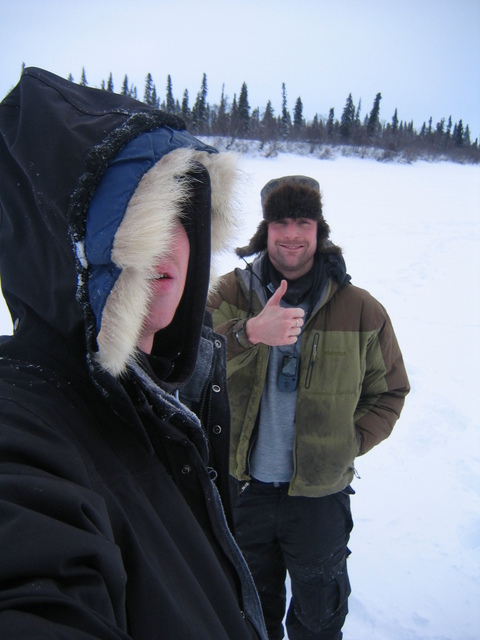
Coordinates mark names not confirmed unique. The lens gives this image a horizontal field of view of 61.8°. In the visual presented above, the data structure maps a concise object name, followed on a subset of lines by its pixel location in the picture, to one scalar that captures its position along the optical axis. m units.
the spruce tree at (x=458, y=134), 45.19
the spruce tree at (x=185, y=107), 36.62
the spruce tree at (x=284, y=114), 38.75
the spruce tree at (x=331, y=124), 35.18
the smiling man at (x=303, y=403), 1.70
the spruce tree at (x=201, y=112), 30.54
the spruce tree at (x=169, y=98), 43.22
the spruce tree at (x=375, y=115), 40.97
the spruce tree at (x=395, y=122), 40.48
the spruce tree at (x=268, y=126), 27.72
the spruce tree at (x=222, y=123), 28.74
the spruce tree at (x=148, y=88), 49.06
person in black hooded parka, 0.53
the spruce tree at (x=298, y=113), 43.58
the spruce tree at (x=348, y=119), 36.97
